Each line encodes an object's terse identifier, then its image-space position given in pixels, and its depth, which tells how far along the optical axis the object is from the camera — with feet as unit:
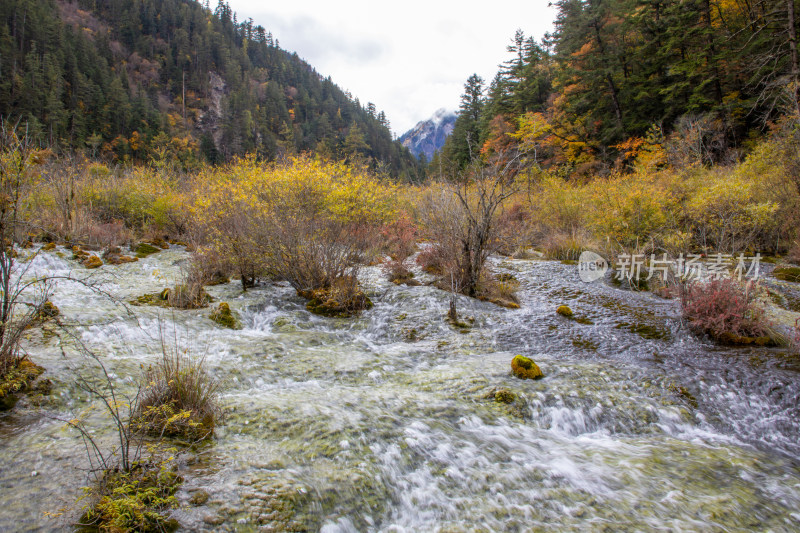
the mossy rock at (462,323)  21.80
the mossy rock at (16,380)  9.29
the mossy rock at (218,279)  27.45
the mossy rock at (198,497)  6.81
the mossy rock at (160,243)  40.94
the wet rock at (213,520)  6.47
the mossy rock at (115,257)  30.83
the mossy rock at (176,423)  8.35
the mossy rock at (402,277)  31.32
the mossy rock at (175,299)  21.07
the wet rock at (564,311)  23.61
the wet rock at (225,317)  20.03
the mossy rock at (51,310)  14.44
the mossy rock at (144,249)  35.83
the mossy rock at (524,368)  15.43
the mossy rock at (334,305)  24.08
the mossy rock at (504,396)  13.46
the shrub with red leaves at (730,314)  18.31
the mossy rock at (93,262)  28.65
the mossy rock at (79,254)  30.30
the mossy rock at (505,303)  25.58
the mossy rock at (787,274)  27.21
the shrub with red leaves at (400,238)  40.38
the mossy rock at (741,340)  17.87
